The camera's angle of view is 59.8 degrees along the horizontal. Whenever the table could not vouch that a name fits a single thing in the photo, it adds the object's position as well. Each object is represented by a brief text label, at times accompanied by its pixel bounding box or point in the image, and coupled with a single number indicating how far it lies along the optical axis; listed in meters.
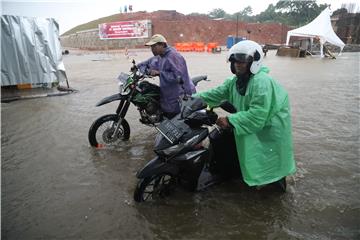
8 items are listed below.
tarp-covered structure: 8.61
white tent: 26.17
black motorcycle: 3.10
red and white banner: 46.00
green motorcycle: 4.88
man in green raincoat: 2.90
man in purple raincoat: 4.88
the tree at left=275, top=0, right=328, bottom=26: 70.31
